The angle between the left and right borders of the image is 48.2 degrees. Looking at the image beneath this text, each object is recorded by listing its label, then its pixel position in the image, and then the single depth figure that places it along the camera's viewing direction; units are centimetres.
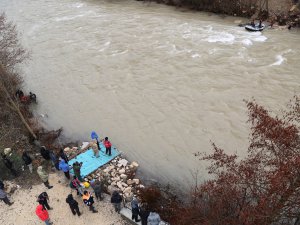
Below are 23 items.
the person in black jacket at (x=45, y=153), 1692
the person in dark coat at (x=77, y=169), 1540
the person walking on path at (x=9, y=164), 1631
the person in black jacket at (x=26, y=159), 1636
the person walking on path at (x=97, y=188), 1428
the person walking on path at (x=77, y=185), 1497
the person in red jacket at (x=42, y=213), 1339
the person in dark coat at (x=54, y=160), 1647
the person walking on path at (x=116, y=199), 1352
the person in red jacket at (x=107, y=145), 1715
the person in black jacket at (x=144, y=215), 1297
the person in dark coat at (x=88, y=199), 1403
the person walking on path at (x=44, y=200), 1395
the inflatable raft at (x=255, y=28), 2947
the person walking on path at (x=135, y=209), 1318
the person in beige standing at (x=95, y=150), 1750
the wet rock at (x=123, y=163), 1722
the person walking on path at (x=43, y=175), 1525
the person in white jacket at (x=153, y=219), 1301
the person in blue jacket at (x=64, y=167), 1547
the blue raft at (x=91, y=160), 1674
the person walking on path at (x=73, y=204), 1368
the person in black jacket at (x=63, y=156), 1654
